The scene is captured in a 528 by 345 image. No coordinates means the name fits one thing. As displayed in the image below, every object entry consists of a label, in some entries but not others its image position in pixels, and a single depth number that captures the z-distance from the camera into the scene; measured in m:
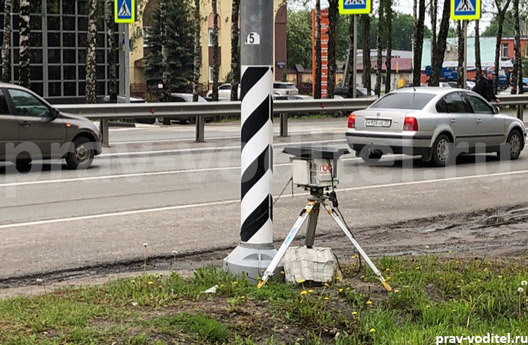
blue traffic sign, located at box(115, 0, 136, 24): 28.42
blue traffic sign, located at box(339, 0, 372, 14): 29.36
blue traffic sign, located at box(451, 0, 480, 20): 26.92
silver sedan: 18.75
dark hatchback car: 17.05
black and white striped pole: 7.94
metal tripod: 7.44
